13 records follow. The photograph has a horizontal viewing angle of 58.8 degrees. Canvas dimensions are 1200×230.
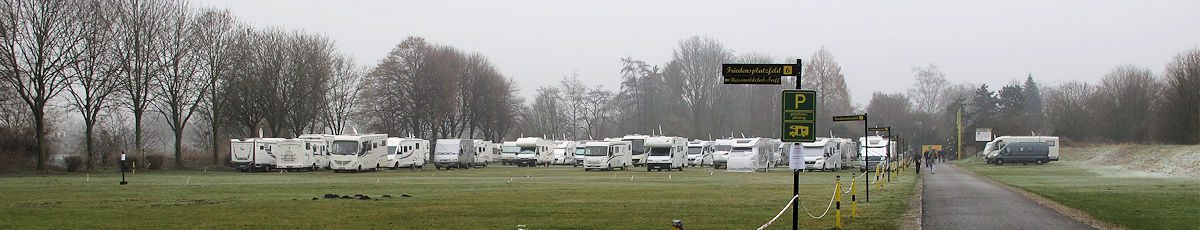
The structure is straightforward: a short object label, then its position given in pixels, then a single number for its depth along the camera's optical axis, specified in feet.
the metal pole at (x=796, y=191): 45.17
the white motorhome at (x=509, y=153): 265.54
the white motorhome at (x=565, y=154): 273.75
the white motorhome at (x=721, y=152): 227.61
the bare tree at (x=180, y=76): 196.13
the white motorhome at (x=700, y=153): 249.55
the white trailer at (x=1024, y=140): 265.13
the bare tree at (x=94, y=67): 172.96
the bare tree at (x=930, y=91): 451.94
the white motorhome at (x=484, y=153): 253.22
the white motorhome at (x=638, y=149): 218.38
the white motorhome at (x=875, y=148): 226.79
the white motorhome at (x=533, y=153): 256.73
